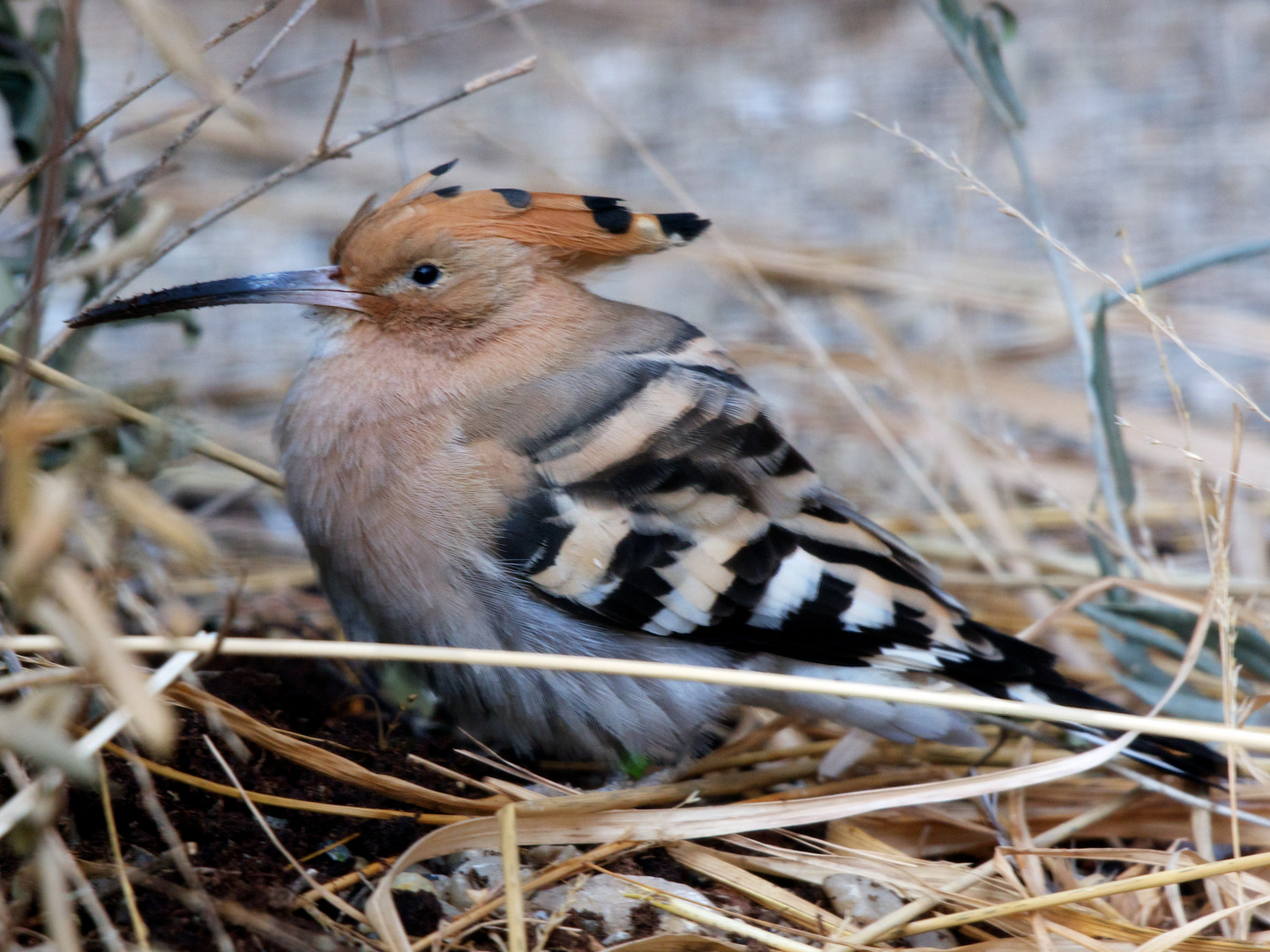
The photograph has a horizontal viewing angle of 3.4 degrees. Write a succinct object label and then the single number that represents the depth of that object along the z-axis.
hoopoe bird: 4.22
